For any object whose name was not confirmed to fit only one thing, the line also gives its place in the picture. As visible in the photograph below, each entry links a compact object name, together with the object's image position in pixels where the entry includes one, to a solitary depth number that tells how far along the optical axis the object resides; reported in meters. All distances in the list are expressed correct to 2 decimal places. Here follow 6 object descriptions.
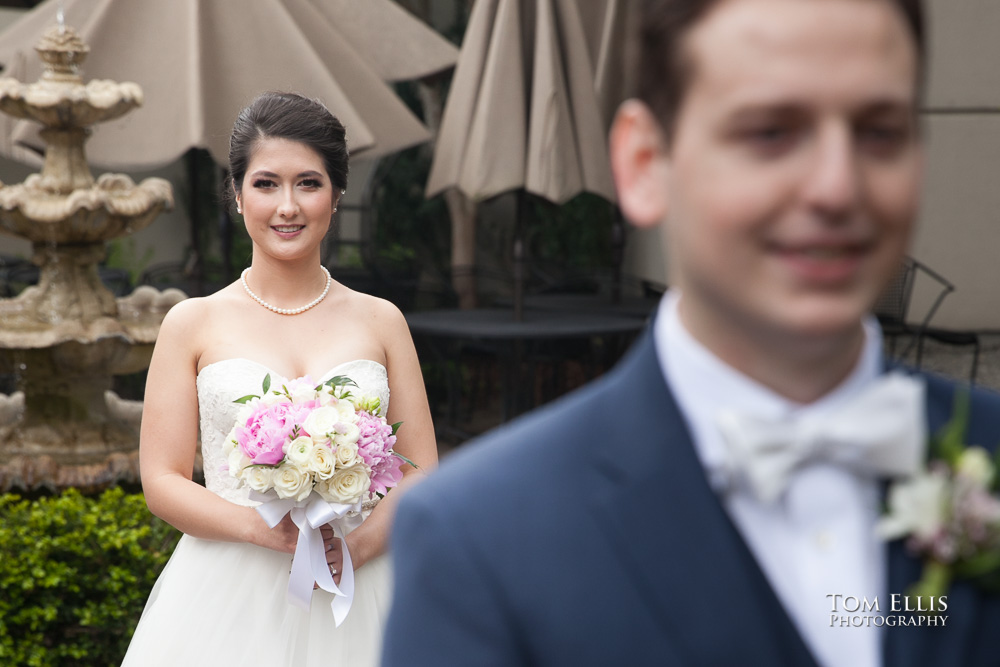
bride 2.88
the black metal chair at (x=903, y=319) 7.05
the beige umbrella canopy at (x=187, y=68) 6.02
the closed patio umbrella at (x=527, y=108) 6.15
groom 1.07
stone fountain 5.05
